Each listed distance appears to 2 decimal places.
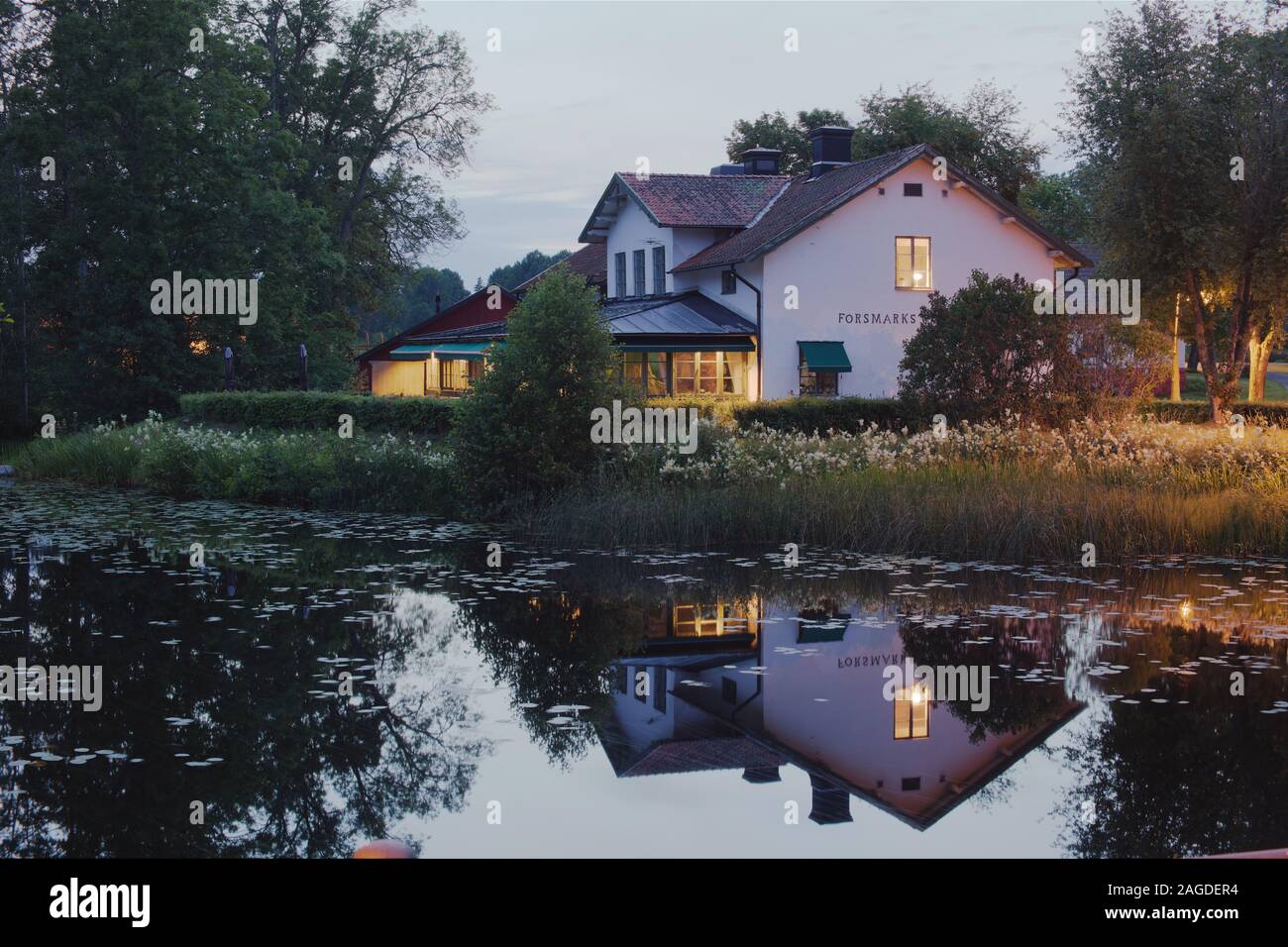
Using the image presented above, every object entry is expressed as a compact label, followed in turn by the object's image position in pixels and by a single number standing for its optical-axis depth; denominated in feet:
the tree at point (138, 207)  122.72
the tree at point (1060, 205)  194.29
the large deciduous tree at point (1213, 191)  114.62
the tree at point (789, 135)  184.55
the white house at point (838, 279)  122.01
